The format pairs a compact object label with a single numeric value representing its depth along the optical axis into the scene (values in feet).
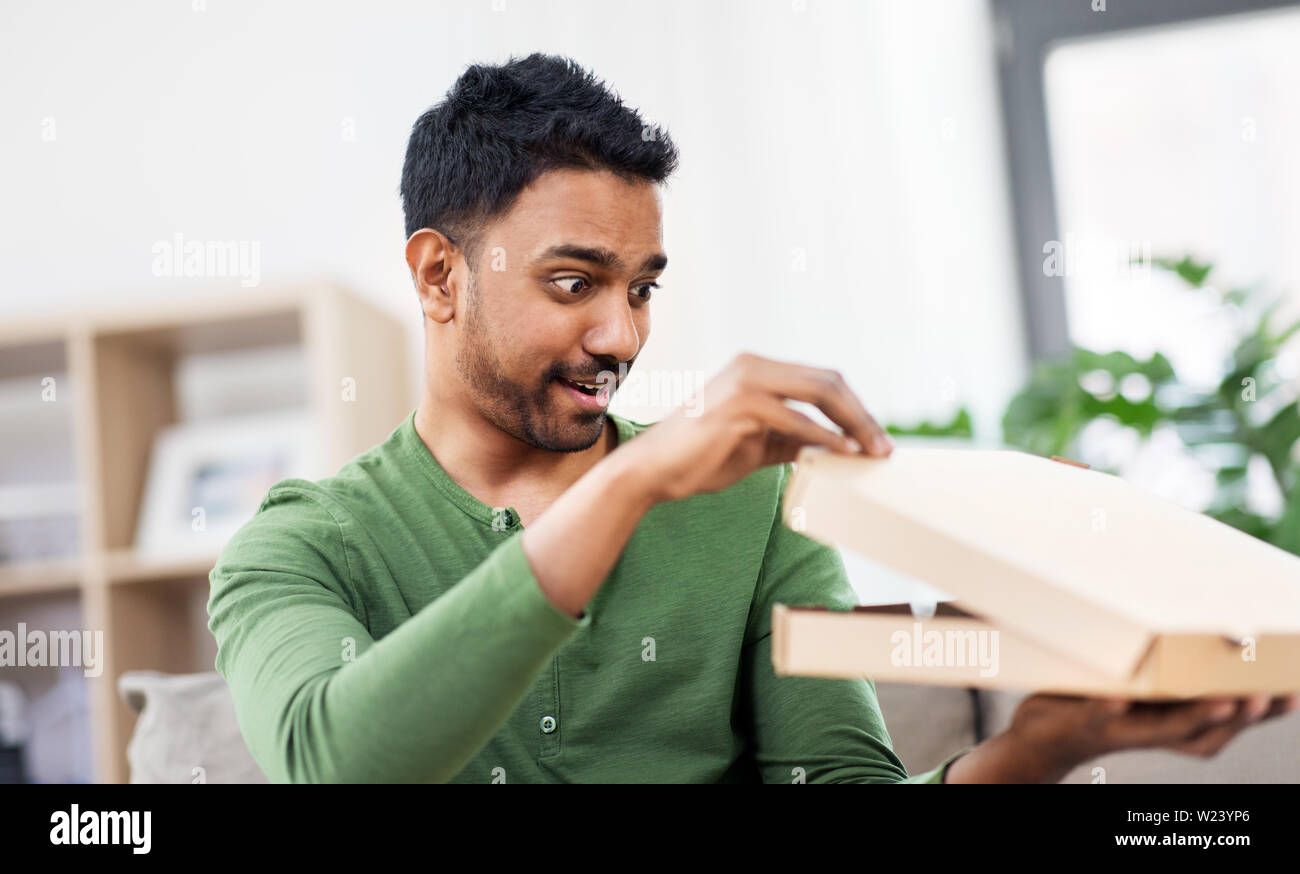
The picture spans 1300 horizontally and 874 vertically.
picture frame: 7.57
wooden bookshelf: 7.14
